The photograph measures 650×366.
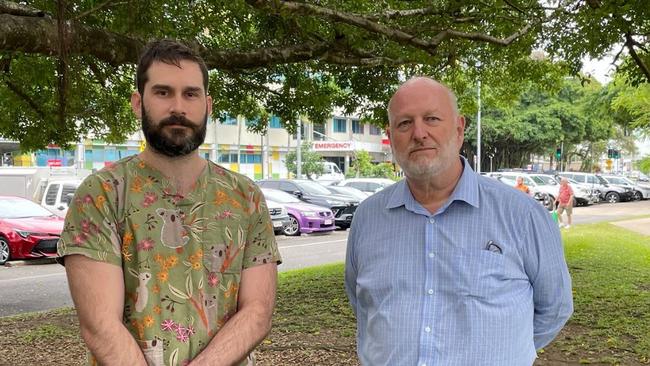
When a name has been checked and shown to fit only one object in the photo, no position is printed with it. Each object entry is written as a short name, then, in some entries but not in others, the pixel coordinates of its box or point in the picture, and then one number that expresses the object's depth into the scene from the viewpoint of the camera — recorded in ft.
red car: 43.39
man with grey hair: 7.49
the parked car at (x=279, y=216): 61.00
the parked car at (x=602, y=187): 117.08
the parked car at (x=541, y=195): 100.48
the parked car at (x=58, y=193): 54.54
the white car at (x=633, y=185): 122.31
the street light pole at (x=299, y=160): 132.46
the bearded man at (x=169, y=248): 6.55
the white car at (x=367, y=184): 87.15
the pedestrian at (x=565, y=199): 66.18
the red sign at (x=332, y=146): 173.55
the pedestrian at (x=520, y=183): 63.72
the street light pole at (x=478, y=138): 138.76
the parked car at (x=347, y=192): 75.25
